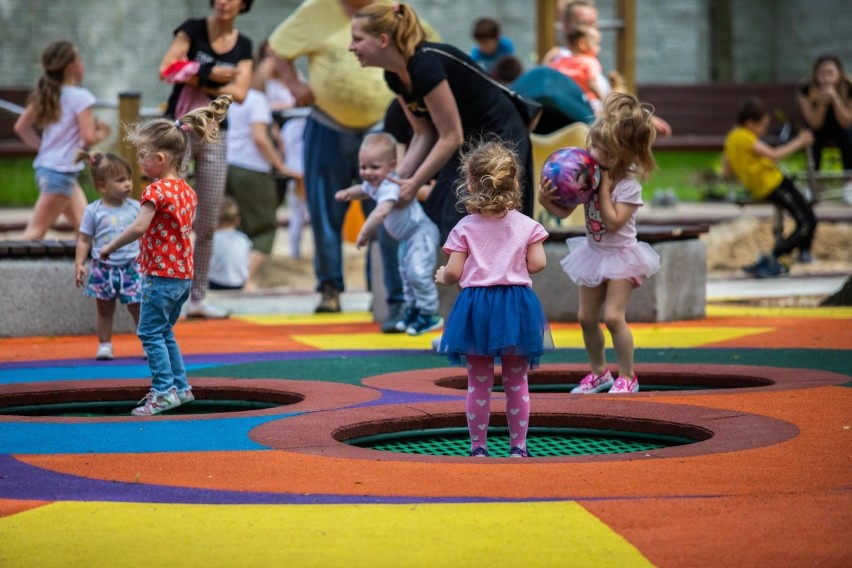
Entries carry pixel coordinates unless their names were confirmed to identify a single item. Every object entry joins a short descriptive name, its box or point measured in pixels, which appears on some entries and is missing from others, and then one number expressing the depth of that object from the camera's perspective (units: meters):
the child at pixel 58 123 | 14.75
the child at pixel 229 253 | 18.56
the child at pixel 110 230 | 11.54
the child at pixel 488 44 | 19.56
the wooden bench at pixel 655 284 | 14.17
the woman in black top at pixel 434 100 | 10.39
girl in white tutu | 9.47
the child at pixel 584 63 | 17.06
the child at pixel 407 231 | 12.24
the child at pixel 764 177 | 20.61
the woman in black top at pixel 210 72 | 13.90
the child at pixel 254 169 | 19.70
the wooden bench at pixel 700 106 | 36.88
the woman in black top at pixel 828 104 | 24.09
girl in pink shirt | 7.58
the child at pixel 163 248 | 9.16
